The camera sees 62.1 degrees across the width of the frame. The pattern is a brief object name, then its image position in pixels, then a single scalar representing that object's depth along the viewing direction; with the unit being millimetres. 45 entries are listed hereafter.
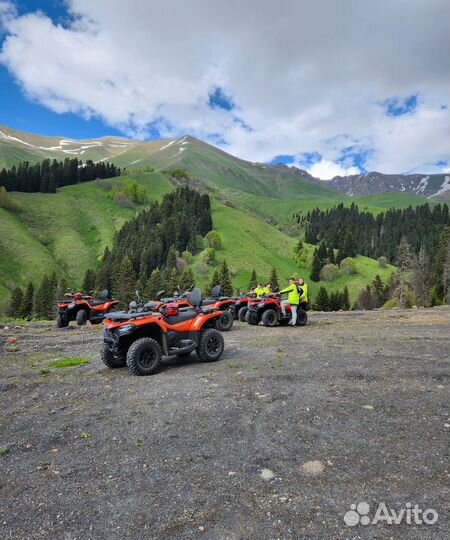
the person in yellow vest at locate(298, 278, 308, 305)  19036
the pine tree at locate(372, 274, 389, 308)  91062
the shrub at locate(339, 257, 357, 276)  118812
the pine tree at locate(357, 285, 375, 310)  89088
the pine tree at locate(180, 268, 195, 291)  79431
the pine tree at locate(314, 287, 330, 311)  86562
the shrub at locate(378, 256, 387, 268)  126375
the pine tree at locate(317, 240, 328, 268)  122662
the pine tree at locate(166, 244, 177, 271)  99612
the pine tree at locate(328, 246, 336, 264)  126162
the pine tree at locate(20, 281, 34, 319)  68756
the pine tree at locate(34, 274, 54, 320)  70125
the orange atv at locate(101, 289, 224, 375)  9812
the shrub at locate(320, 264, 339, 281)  115438
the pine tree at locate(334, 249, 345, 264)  126812
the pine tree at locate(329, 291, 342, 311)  87625
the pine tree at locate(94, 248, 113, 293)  86981
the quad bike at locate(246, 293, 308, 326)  19375
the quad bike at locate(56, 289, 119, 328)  22234
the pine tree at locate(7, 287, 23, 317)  69000
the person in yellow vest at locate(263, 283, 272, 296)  23705
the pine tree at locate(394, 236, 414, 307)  62094
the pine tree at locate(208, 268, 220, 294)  85625
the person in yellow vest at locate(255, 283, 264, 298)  23712
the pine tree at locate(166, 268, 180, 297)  80500
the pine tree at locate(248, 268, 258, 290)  90056
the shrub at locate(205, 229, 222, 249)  114262
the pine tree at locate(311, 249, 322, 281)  117875
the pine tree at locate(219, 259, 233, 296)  81962
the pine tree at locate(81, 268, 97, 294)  85050
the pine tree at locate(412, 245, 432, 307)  64238
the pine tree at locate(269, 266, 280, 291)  87938
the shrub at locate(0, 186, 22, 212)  108875
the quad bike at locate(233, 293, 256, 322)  22484
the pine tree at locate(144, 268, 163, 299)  82688
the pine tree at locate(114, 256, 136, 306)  79669
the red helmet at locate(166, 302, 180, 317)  10787
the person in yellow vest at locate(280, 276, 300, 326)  18656
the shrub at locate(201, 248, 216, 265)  103812
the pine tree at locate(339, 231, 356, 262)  135138
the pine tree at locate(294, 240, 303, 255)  126738
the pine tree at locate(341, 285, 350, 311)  91938
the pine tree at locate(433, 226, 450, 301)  64188
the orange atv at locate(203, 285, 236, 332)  18169
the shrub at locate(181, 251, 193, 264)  105562
